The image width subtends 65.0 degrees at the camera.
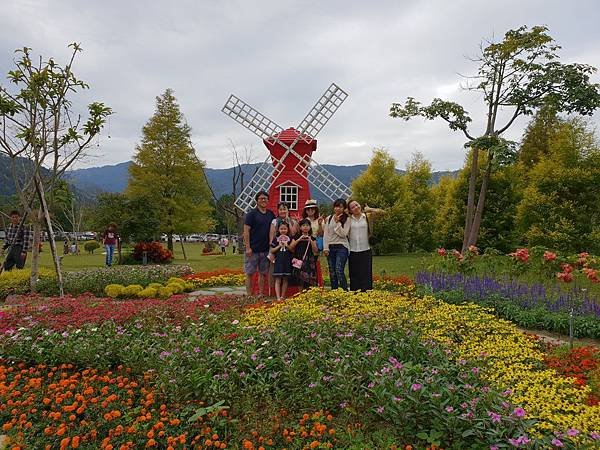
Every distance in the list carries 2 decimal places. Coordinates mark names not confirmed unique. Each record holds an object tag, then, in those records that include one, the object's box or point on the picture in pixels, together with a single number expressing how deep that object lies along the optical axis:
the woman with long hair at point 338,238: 7.17
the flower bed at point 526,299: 5.98
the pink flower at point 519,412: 2.78
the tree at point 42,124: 8.08
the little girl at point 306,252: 7.43
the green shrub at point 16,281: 9.18
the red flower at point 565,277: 6.09
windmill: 10.23
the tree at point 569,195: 17.03
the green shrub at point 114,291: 9.16
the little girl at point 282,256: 7.36
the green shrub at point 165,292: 9.28
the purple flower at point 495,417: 2.77
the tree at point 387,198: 22.17
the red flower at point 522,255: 7.11
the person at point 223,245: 32.74
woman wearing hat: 7.76
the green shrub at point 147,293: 9.10
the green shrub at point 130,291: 9.16
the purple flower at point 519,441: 2.59
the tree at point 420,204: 23.62
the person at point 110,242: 17.19
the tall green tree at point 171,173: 26.17
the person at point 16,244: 10.52
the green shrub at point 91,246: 31.12
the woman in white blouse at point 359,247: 7.21
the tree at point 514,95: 16.88
